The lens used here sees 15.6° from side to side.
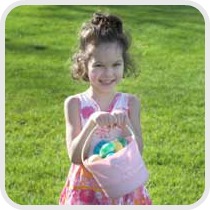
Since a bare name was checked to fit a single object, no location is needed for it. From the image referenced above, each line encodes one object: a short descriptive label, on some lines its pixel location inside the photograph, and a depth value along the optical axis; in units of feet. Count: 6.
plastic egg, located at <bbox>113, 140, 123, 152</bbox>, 8.19
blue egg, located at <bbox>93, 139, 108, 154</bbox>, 8.47
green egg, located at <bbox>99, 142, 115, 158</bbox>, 8.18
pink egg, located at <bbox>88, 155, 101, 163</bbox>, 8.10
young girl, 8.51
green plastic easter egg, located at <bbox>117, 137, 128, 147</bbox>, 8.43
